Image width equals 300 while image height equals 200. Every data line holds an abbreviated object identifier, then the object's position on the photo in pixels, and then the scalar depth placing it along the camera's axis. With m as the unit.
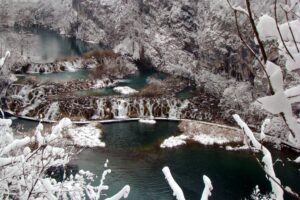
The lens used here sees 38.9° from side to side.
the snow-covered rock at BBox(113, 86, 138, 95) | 45.43
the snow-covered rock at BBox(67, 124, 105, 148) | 30.78
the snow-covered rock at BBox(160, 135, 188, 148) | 30.72
